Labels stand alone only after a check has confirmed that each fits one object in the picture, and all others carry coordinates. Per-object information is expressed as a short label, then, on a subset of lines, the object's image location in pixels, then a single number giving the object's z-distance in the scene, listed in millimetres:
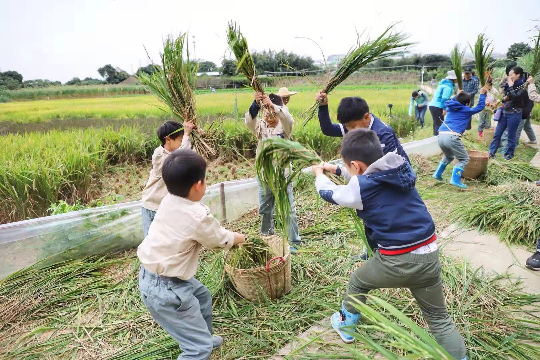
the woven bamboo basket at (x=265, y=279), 2398
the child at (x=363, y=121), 2461
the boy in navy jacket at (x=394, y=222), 1684
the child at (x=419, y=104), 9117
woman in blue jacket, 6144
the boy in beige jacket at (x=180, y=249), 1707
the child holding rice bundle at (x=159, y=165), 2627
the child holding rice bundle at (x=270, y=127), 2984
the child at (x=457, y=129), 4708
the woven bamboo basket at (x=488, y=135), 7586
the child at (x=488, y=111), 6420
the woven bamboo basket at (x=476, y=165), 5051
